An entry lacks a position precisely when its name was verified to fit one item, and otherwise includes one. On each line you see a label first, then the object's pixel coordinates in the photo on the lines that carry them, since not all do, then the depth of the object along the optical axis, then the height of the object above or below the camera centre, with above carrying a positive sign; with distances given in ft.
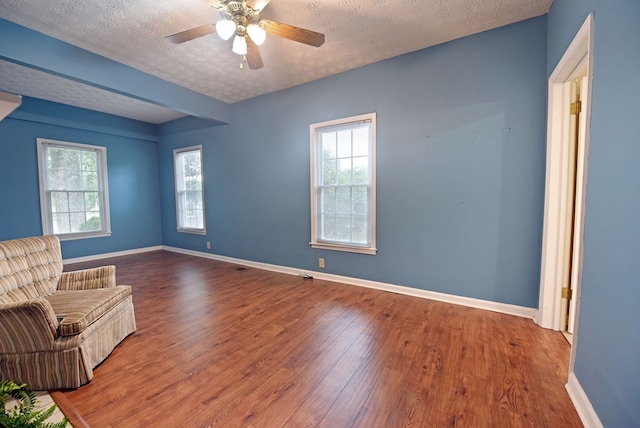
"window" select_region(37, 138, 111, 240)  14.70 +0.66
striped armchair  5.22 -2.59
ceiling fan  6.04 +4.26
